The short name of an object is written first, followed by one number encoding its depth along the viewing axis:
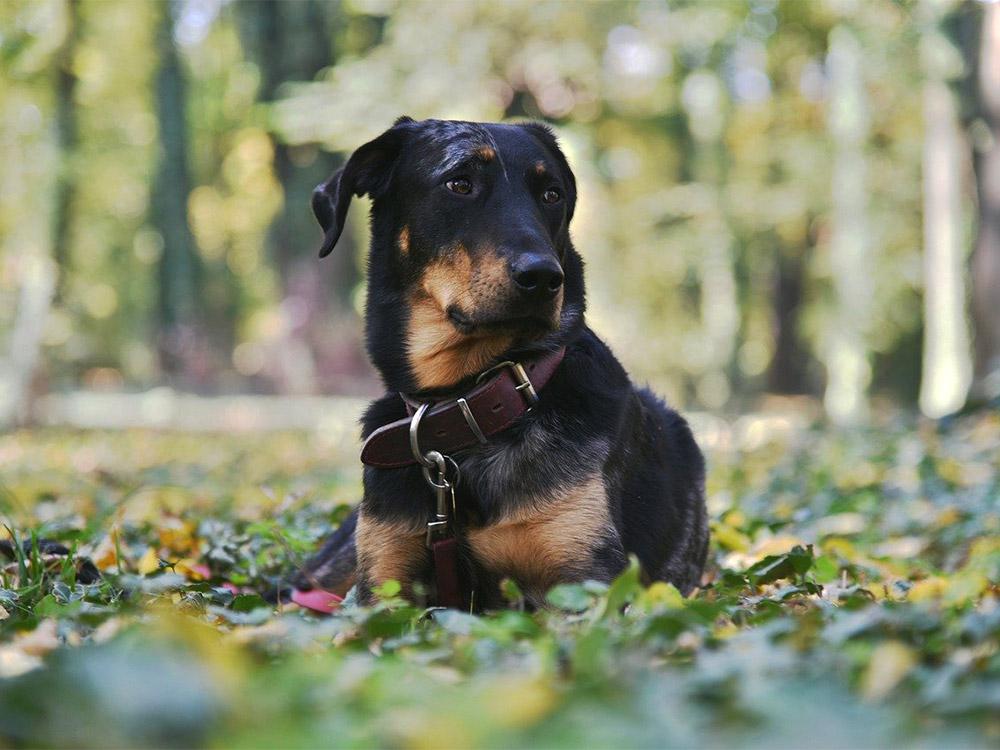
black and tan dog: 3.82
